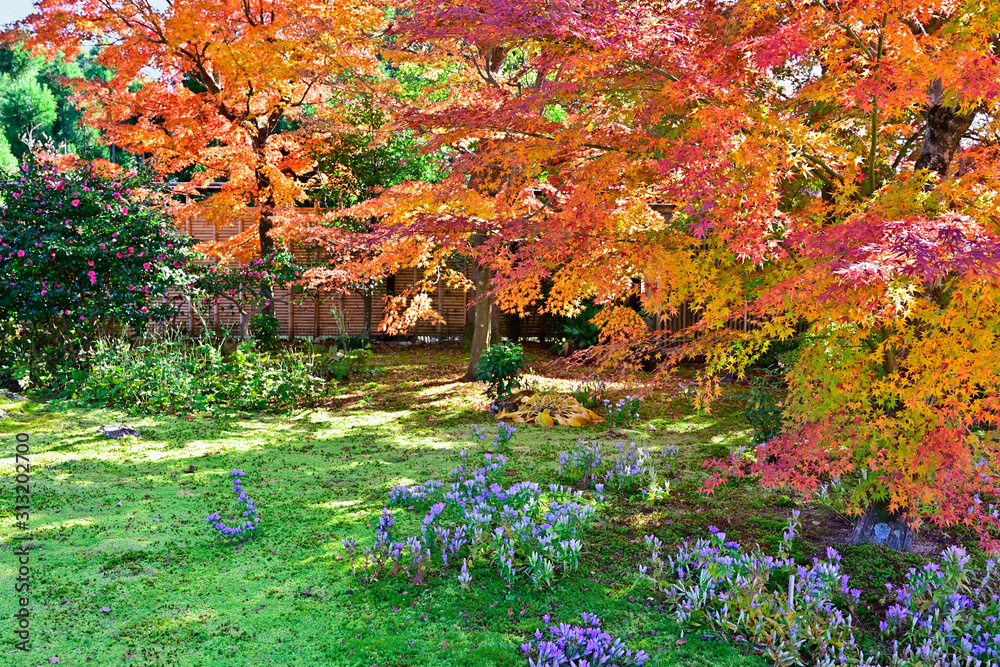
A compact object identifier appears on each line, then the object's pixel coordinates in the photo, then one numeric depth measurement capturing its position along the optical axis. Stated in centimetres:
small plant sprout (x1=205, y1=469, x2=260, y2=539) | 452
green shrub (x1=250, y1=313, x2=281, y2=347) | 1106
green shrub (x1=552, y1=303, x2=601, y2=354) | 1334
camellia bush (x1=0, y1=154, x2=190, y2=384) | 880
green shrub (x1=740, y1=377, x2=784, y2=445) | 639
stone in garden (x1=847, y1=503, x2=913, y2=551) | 469
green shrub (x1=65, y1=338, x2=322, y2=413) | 823
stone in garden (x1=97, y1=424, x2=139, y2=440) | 705
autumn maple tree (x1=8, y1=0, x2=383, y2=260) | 993
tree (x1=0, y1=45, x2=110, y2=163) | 2608
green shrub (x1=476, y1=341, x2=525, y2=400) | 882
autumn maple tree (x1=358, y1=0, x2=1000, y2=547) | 347
